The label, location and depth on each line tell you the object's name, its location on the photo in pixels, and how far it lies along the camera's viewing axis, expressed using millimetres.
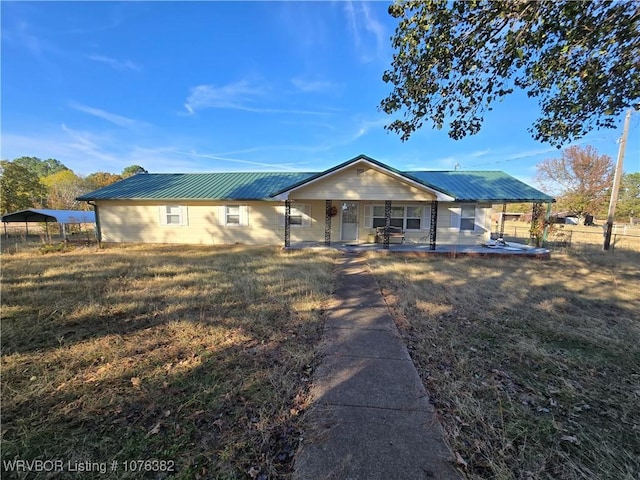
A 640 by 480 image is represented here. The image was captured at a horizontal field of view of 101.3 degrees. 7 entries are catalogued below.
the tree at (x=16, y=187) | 27906
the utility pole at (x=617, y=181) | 14066
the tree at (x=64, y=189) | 40794
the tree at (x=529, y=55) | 3891
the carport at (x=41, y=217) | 16594
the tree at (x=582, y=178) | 33688
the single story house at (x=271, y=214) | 13758
